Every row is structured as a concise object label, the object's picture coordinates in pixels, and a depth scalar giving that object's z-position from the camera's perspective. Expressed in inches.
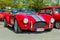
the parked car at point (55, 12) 181.7
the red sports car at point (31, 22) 147.7
